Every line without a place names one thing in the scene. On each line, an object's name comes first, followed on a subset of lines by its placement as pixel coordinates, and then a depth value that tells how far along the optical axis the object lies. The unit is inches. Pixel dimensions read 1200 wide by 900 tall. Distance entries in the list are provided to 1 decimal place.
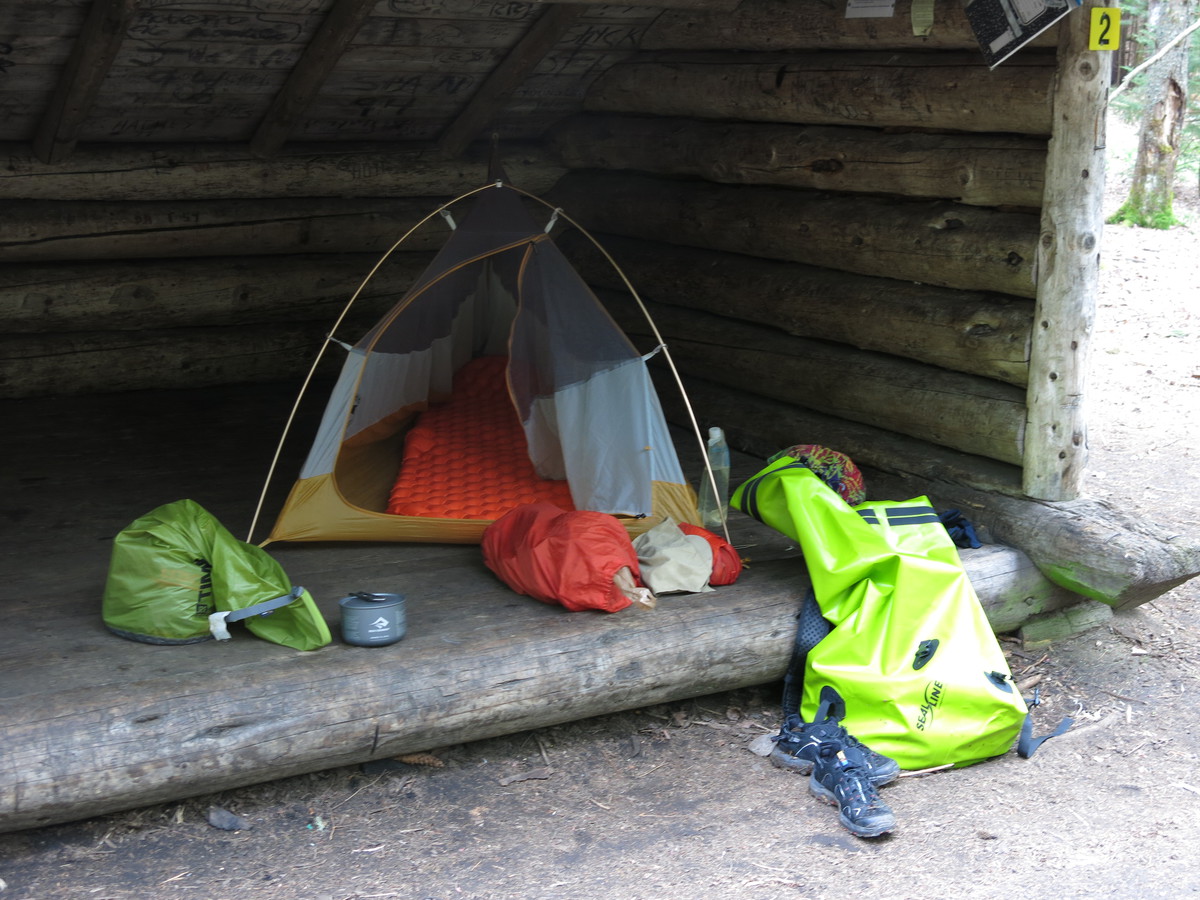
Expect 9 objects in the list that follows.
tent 160.9
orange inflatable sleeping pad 170.1
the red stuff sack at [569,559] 135.3
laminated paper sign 136.6
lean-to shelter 122.7
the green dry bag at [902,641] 128.7
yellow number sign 139.7
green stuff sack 124.5
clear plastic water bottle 168.9
